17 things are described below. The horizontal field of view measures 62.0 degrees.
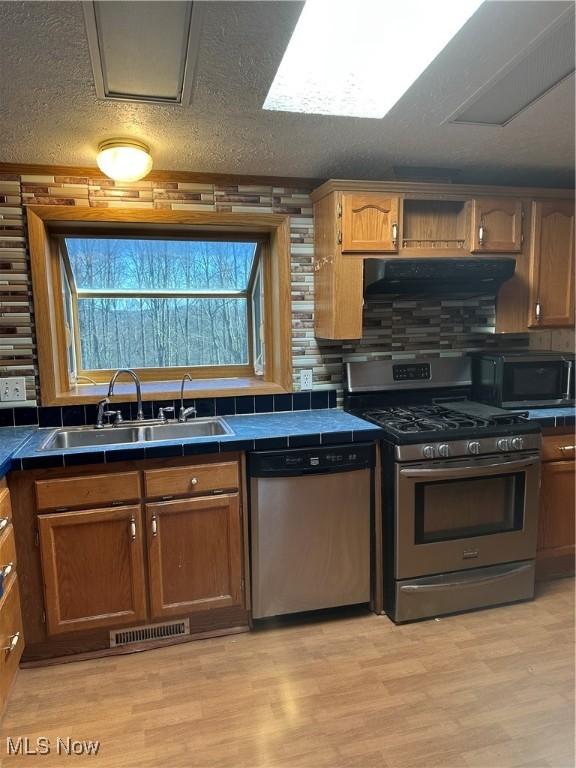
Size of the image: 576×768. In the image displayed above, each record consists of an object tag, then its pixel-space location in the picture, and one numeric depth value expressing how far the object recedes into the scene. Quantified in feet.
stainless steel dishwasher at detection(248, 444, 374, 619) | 6.96
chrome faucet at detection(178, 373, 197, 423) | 8.15
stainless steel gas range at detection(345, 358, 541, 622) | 7.13
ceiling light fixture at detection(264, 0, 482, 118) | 4.73
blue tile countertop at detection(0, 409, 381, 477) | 6.22
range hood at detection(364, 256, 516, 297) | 7.64
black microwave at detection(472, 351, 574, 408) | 8.64
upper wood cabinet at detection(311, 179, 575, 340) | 7.81
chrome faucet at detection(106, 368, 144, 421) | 7.82
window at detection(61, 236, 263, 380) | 8.79
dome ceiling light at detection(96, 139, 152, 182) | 6.54
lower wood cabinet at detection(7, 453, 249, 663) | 6.34
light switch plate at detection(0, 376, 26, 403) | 7.64
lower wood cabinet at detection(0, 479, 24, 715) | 5.46
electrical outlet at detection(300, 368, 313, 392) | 8.84
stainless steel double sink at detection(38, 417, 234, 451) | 7.73
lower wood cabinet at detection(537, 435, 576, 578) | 8.16
